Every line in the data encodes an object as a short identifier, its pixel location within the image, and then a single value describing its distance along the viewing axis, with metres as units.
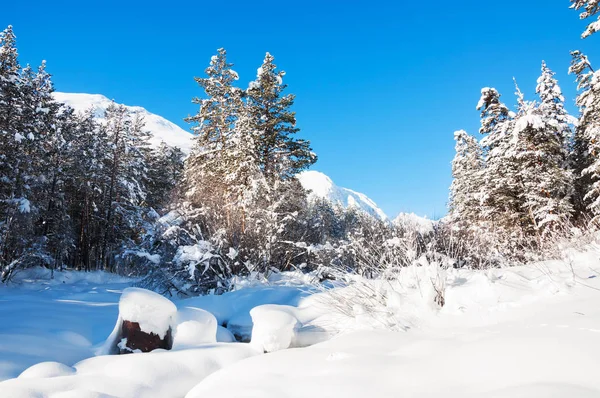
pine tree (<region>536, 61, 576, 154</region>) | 17.64
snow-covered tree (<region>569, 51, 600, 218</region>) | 12.96
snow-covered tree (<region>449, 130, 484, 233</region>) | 21.03
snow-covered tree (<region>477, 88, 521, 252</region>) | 16.80
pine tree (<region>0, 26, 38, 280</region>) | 14.77
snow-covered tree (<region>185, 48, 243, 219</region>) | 18.33
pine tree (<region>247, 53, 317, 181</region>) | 18.62
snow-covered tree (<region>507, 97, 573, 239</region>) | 15.14
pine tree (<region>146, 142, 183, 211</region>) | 29.03
